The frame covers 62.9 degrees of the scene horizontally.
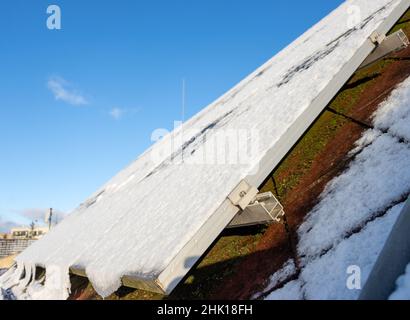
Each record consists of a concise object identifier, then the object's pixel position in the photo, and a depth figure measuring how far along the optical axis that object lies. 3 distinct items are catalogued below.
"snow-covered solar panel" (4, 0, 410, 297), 2.20
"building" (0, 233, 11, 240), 38.57
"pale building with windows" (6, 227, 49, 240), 60.78
